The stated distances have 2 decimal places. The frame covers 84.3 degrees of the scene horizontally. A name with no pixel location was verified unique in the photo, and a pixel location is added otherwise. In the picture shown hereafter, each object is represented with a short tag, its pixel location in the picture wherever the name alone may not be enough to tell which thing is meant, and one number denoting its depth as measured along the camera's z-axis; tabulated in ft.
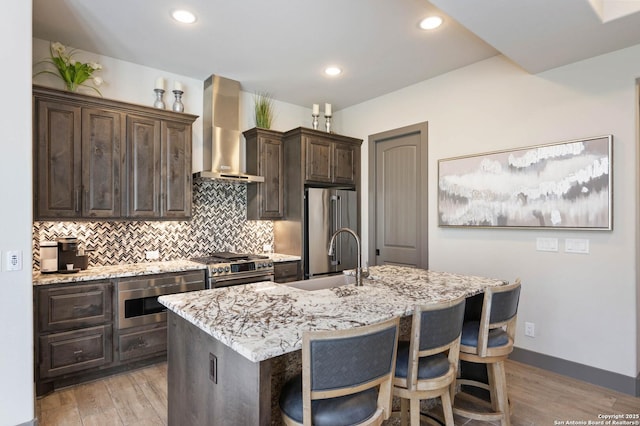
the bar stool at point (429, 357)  5.16
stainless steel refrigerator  13.97
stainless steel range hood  12.84
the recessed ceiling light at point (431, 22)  9.02
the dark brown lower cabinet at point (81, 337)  8.87
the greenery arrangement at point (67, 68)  9.86
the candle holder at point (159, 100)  11.63
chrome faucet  7.64
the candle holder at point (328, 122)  15.50
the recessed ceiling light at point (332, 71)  12.16
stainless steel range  11.26
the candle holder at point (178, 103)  12.03
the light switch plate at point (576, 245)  9.58
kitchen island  4.22
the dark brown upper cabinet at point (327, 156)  14.06
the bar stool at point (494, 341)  6.48
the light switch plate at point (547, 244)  10.15
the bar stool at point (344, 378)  3.96
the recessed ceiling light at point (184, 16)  8.71
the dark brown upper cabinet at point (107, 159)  9.39
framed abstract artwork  9.26
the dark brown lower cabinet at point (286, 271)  13.12
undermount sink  8.10
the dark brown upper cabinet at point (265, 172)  13.89
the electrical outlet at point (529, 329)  10.61
